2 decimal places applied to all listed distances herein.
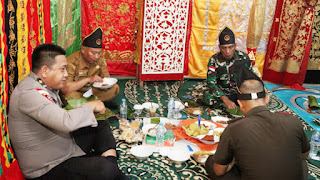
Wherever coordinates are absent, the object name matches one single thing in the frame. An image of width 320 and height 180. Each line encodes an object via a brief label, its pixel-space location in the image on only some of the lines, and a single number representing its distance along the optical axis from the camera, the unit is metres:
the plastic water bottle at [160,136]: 3.01
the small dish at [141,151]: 2.86
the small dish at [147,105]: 4.03
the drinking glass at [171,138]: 3.07
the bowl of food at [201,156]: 2.82
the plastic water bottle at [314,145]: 3.17
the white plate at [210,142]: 3.02
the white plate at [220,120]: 3.59
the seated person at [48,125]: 2.00
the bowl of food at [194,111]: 4.00
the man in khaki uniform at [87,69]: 3.76
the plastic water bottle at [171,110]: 3.76
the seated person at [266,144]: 1.85
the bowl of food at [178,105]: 4.00
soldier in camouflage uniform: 4.19
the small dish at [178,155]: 2.82
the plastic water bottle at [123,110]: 3.69
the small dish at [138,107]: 3.90
